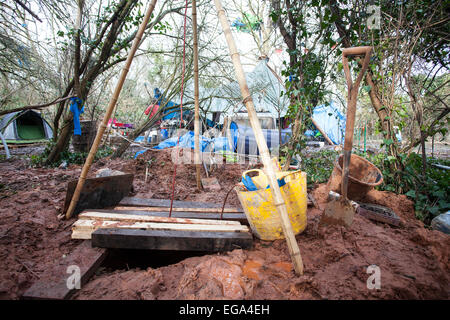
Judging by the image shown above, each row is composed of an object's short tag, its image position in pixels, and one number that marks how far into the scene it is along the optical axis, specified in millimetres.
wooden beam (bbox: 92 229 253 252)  1788
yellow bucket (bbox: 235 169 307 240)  1895
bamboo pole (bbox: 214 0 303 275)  1513
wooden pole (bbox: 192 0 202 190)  2850
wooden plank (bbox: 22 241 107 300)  1306
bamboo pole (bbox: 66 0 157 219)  2117
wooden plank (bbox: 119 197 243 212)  2723
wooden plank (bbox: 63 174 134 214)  2445
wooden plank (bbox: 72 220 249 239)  1943
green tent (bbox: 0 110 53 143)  9727
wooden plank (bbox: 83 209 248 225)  2395
